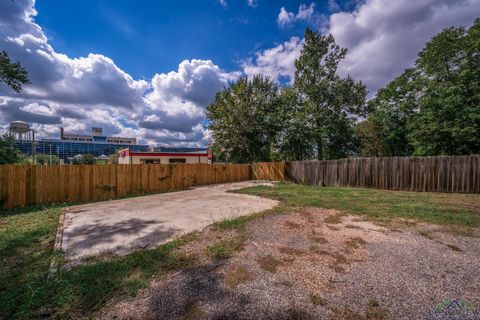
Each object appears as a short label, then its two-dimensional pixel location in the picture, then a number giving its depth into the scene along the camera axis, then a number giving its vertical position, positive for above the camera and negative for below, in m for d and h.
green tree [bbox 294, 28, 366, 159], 17.94 +5.71
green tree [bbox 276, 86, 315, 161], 18.69 +2.51
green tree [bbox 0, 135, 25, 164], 8.37 +0.05
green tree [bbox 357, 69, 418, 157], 17.64 +3.51
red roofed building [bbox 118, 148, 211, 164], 20.77 -0.30
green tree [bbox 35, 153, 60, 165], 33.17 -1.21
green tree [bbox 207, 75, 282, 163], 18.78 +3.29
